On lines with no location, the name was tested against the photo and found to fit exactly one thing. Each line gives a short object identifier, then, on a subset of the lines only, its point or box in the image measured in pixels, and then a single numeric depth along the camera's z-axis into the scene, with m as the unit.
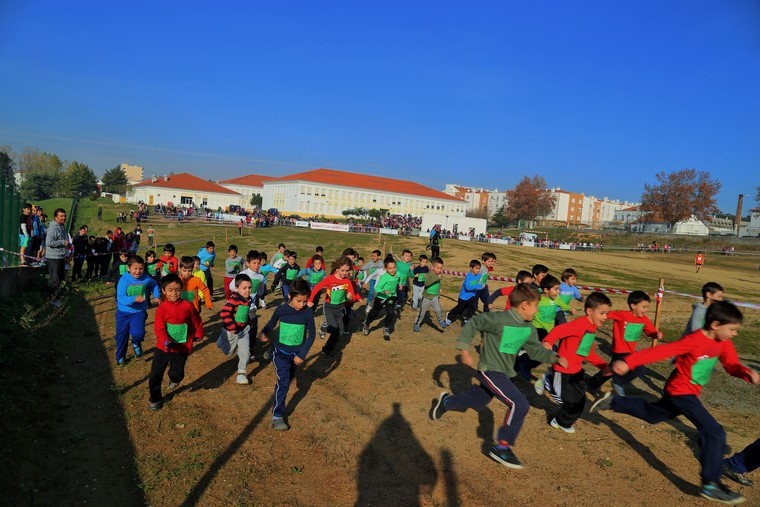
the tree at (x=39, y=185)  94.00
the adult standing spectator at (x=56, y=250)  10.85
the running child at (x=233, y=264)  11.95
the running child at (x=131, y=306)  7.85
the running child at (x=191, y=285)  8.06
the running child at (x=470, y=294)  11.02
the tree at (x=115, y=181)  102.62
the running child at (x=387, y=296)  10.06
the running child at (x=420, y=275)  11.49
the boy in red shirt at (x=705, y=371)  4.61
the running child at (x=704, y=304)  7.19
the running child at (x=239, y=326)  7.23
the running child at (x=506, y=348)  5.20
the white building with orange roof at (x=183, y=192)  91.50
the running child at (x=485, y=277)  11.04
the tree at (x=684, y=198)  64.94
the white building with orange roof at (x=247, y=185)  118.75
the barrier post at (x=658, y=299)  10.69
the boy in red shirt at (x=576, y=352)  5.92
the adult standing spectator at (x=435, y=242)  26.72
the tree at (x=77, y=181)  91.19
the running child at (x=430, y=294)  11.16
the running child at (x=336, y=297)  8.70
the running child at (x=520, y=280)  9.10
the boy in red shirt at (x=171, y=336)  6.28
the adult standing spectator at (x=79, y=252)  15.23
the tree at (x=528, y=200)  89.56
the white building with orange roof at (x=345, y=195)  95.56
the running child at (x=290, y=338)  6.05
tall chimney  69.04
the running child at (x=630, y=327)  6.68
